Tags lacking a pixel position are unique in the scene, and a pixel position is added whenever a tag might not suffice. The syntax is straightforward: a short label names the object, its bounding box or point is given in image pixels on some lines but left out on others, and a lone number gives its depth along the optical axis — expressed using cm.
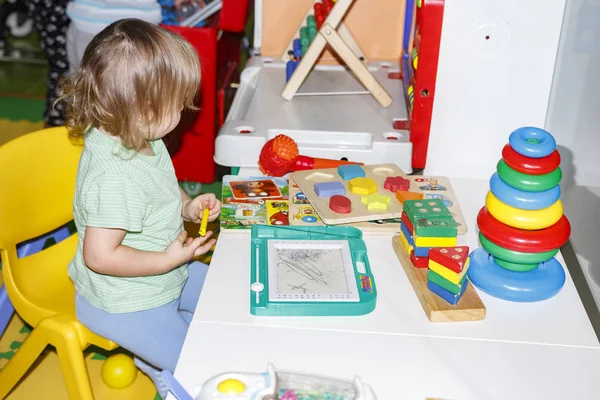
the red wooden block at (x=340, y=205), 117
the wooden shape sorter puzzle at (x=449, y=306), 97
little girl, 105
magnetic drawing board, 98
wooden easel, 155
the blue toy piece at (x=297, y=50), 176
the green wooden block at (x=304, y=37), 170
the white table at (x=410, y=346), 88
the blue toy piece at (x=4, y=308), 140
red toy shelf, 193
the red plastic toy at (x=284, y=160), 131
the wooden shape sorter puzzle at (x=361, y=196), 116
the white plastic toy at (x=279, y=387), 77
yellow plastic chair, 120
